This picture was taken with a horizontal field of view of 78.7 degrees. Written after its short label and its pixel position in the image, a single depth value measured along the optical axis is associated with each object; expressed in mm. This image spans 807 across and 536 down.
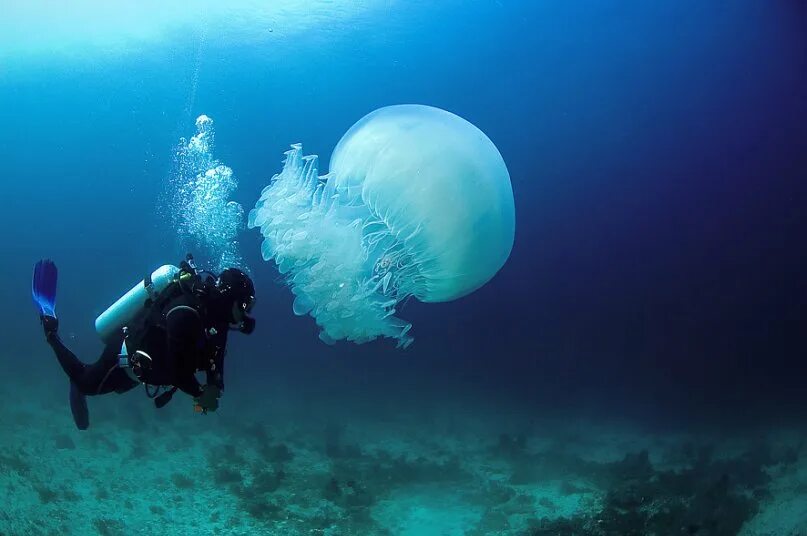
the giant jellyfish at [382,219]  3912
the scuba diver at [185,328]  3350
